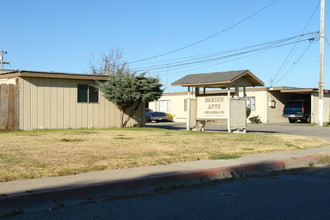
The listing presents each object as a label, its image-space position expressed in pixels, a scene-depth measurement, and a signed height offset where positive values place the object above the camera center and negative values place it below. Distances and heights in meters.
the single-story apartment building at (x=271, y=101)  37.12 +0.79
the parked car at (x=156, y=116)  40.44 -0.67
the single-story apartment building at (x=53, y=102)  19.70 +0.29
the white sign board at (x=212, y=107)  21.12 +0.12
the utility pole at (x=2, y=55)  58.22 +7.10
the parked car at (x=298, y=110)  37.78 -0.01
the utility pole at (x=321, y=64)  31.62 +3.41
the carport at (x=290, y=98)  36.72 +1.13
